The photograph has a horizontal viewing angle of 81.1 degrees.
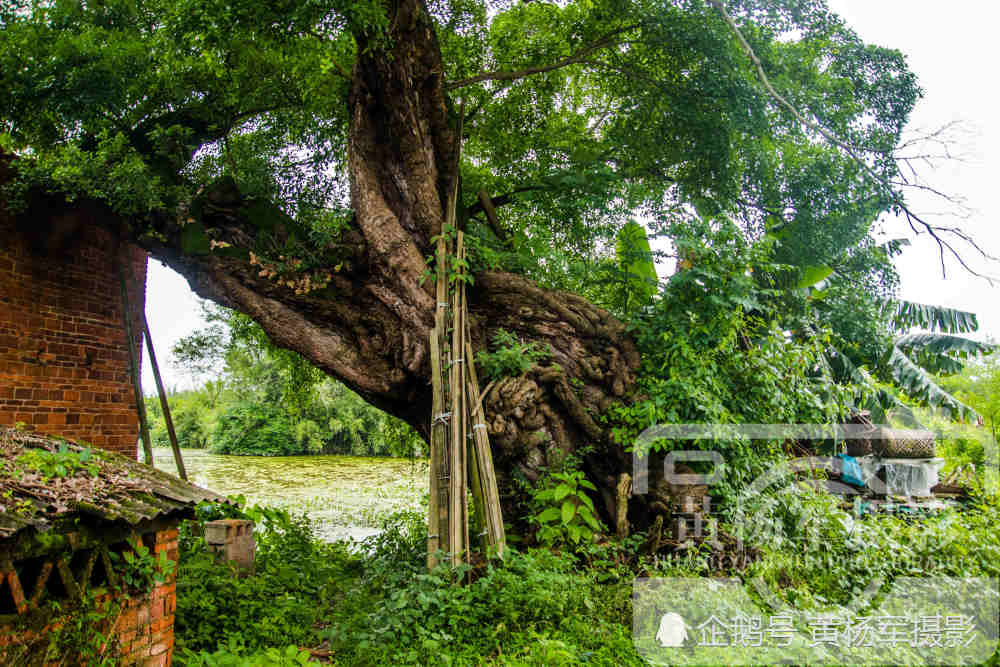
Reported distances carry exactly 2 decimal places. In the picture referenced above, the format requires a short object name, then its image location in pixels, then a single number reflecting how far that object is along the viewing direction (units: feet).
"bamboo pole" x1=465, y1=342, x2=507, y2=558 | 13.38
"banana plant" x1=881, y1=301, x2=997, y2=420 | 26.04
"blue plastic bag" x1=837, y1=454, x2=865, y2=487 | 19.45
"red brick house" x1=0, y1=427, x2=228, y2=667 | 7.98
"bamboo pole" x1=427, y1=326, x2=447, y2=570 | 13.44
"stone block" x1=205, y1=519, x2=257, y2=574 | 17.74
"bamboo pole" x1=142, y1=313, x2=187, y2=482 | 20.22
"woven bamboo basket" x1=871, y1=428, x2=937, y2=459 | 20.54
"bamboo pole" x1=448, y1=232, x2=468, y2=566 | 13.19
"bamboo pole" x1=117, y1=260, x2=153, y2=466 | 20.83
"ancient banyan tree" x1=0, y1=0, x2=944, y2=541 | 16.56
